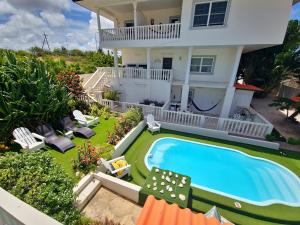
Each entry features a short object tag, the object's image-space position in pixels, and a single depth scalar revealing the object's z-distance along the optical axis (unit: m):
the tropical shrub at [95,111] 10.89
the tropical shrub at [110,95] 12.29
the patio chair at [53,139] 6.89
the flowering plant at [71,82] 10.43
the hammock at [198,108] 12.61
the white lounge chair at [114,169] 5.51
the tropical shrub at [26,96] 6.72
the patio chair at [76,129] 8.27
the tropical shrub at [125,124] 7.78
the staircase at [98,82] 13.50
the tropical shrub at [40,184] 2.98
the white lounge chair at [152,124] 9.52
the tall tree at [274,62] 14.93
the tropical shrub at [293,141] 8.58
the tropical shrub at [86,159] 5.49
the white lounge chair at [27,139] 6.31
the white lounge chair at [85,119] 9.09
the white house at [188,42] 8.65
